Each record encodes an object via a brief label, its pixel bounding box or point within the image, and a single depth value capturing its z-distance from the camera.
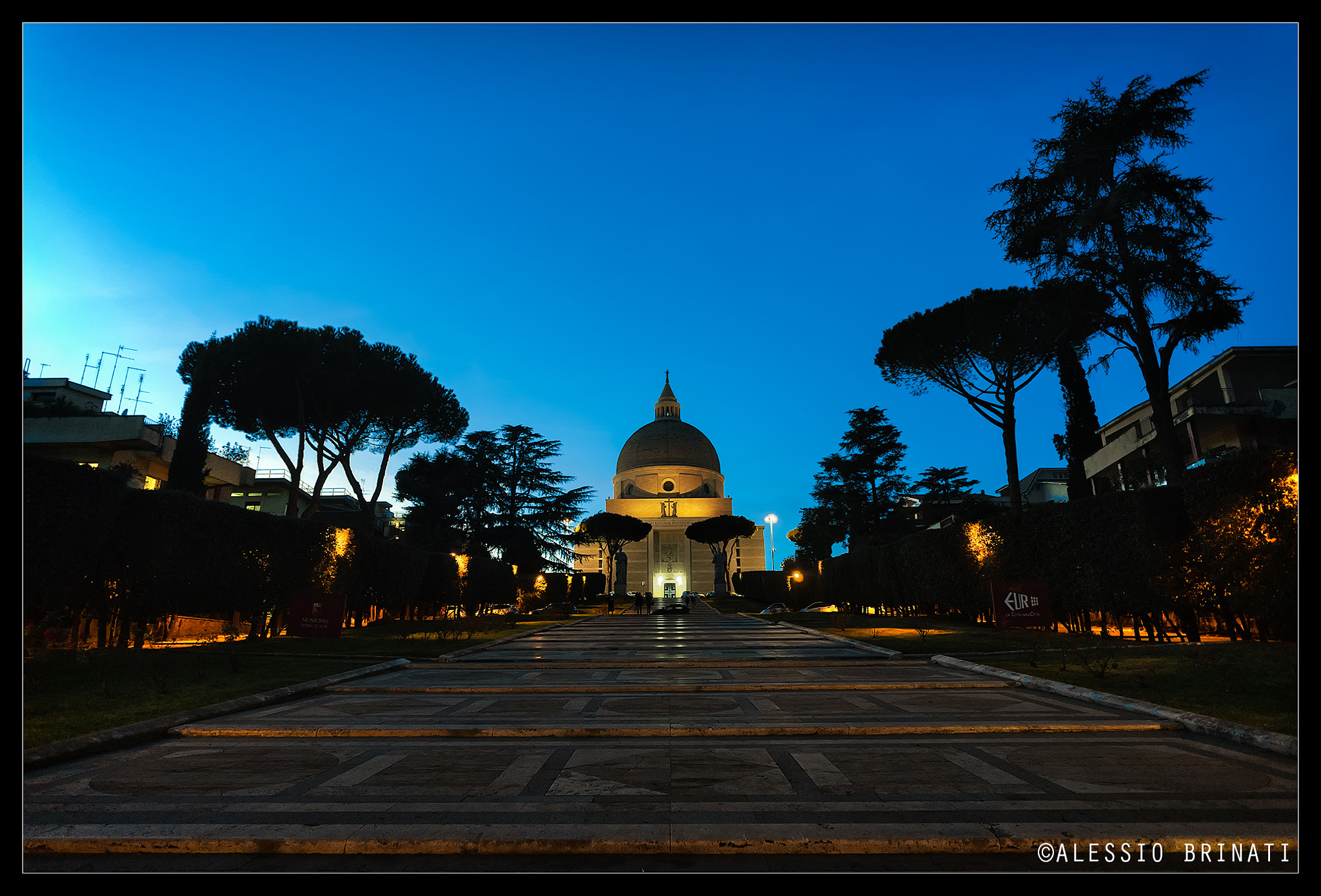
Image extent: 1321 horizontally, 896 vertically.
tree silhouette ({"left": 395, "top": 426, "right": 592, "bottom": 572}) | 45.66
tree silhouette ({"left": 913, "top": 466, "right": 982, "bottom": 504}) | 47.16
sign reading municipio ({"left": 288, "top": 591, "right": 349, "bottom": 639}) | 16.06
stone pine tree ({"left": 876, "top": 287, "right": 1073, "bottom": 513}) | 23.84
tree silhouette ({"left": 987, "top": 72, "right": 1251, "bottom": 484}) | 16.14
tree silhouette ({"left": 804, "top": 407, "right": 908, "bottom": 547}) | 45.56
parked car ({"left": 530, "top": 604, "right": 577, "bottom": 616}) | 37.31
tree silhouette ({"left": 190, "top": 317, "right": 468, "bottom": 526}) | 29.08
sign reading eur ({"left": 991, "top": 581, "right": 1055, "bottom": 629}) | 14.73
